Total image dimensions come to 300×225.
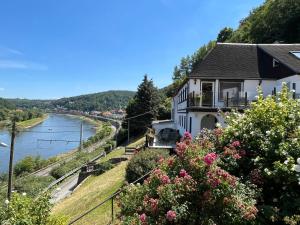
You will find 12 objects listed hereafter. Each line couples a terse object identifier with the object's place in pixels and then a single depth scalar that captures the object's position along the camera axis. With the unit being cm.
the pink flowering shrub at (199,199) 398
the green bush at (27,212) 476
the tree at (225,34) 4650
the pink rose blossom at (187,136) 499
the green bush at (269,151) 435
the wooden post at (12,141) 1497
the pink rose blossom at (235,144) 504
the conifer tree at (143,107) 3525
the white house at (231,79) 1497
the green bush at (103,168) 1713
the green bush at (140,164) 975
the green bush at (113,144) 3361
